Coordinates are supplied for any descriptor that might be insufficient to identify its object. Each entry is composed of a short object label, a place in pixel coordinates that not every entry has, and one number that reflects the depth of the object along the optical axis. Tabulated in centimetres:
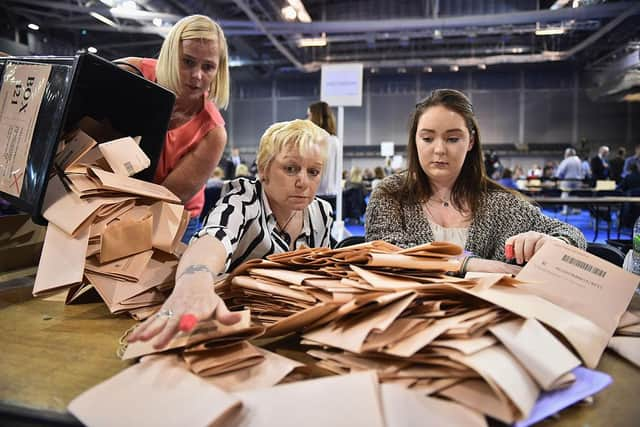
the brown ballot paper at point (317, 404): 49
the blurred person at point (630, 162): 792
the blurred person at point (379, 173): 947
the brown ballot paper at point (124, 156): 97
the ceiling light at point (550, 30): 1059
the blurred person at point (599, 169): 958
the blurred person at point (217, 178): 547
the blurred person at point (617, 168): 978
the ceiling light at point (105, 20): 937
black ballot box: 88
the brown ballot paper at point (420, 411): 48
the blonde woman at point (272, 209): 99
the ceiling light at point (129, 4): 859
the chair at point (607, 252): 136
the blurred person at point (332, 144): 362
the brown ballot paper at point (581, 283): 73
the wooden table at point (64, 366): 55
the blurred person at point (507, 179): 855
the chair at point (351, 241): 156
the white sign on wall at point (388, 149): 1085
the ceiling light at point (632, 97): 1316
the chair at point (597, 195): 596
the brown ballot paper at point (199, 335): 63
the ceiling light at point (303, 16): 1038
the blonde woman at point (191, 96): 135
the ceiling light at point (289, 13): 1026
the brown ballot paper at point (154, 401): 50
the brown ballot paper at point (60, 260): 82
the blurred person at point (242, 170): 817
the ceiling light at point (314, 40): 1154
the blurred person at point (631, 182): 673
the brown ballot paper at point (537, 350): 53
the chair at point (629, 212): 573
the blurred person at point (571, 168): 939
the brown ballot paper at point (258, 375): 58
